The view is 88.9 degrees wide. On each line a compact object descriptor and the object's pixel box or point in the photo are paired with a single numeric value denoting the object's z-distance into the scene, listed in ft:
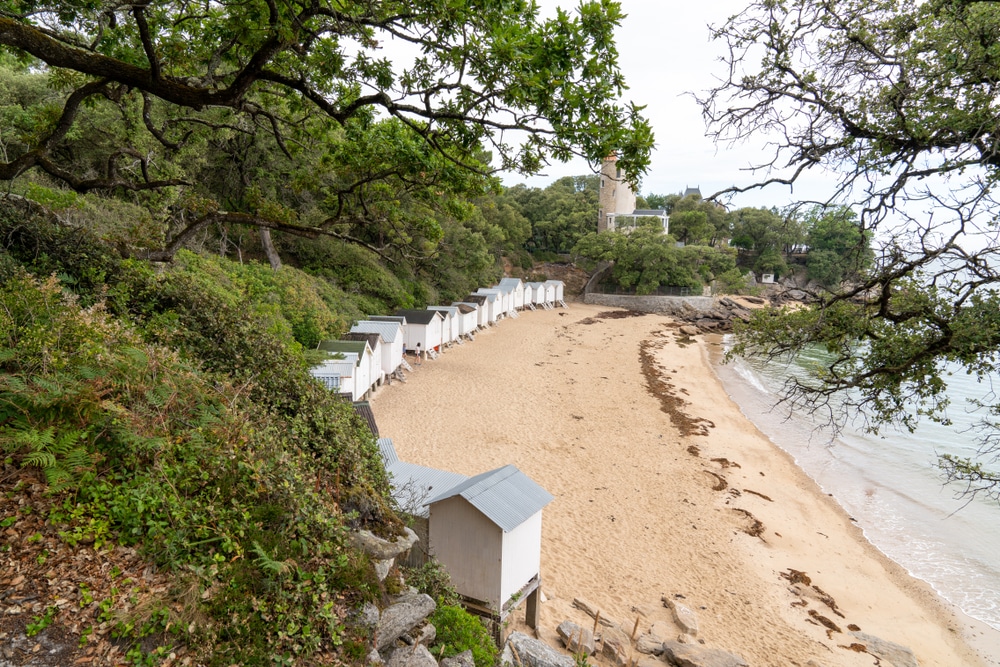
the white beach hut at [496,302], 135.54
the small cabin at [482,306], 126.21
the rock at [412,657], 16.78
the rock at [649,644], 30.09
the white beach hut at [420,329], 88.69
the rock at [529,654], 22.34
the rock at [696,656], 28.96
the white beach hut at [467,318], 111.04
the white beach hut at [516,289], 153.69
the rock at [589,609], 32.30
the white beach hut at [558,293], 181.27
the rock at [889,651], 33.09
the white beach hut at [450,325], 100.01
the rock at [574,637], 28.48
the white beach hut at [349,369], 54.95
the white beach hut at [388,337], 73.20
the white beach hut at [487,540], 28.07
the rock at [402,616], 16.71
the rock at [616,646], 28.68
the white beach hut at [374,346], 67.56
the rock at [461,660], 18.28
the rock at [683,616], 32.65
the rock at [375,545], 18.45
